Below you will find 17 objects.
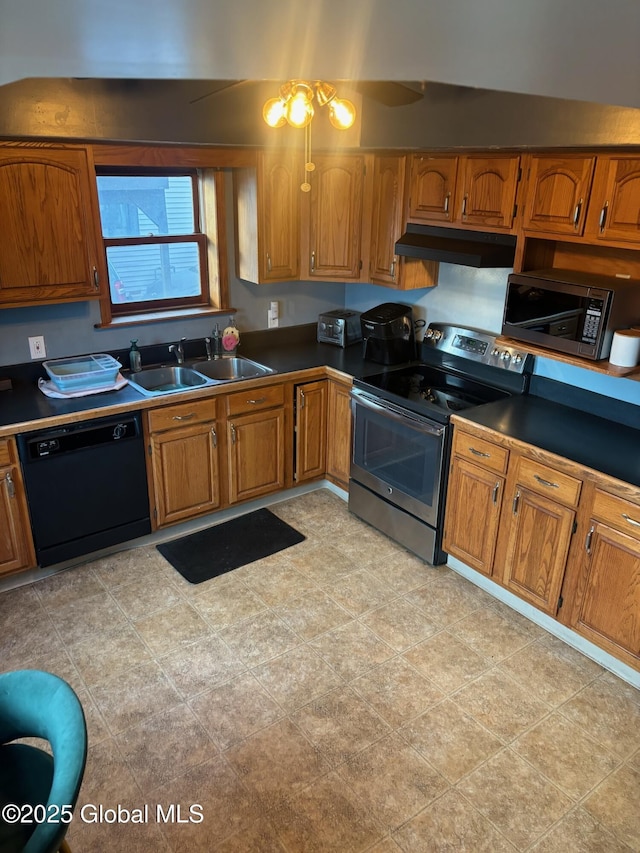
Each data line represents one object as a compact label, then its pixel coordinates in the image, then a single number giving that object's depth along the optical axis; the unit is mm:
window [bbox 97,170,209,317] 3490
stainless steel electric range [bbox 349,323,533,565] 3305
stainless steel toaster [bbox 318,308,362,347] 4180
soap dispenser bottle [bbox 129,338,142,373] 3605
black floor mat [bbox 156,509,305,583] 3429
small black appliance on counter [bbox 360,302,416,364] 3793
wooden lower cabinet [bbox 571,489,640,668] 2516
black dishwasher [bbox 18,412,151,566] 3047
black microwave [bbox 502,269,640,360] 2645
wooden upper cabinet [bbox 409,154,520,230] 2951
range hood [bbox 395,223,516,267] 3084
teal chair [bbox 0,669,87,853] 1233
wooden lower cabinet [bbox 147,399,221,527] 3379
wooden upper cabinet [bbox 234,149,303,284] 3617
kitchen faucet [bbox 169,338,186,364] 3805
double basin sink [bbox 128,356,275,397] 3668
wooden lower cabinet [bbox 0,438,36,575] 2943
